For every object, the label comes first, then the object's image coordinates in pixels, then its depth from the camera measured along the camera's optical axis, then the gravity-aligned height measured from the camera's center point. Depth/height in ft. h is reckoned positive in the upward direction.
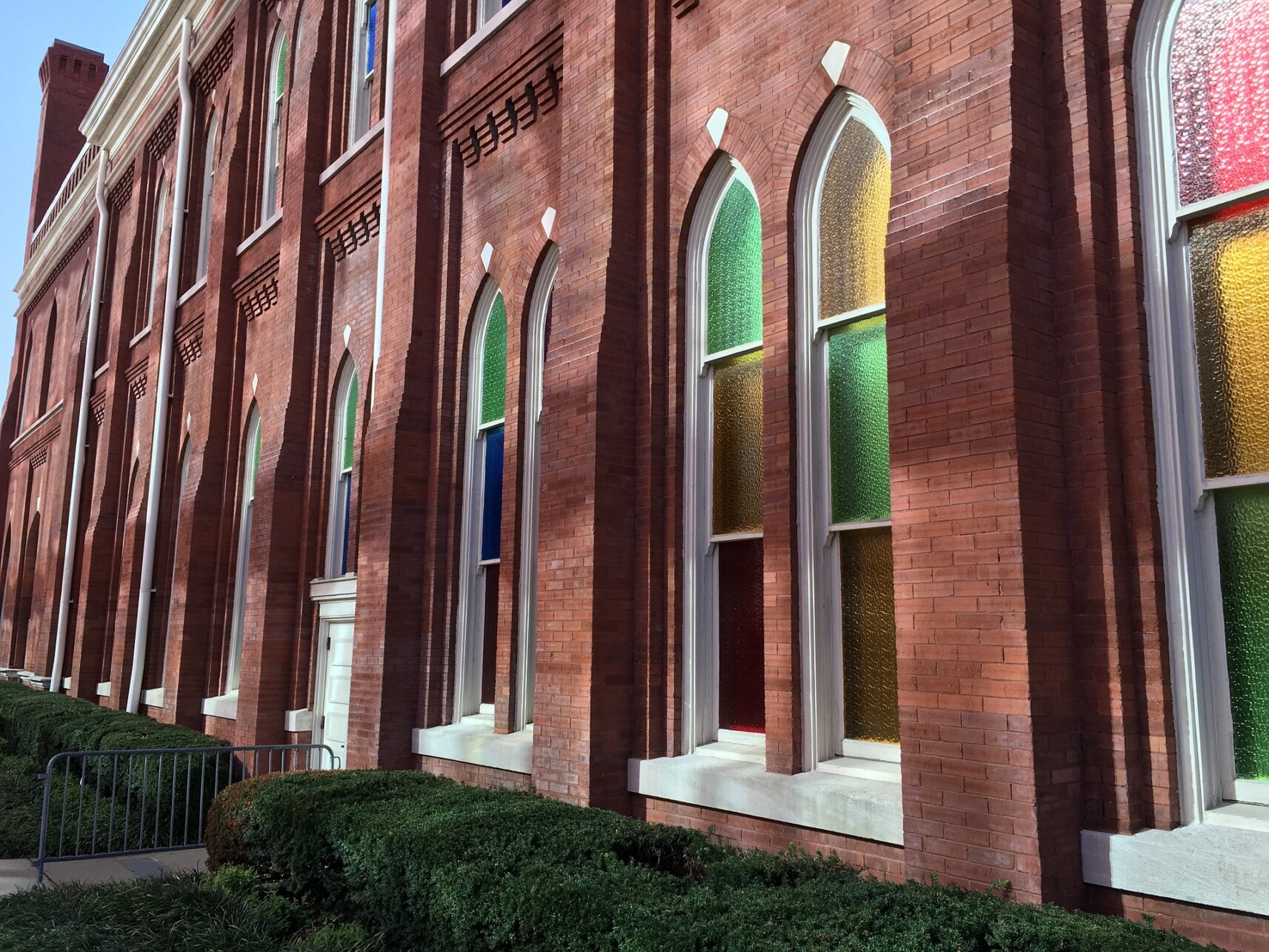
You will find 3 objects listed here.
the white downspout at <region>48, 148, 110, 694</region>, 78.69 +15.38
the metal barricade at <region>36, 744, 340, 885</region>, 33.73 -6.23
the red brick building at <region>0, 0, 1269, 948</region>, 16.84 +4.68
